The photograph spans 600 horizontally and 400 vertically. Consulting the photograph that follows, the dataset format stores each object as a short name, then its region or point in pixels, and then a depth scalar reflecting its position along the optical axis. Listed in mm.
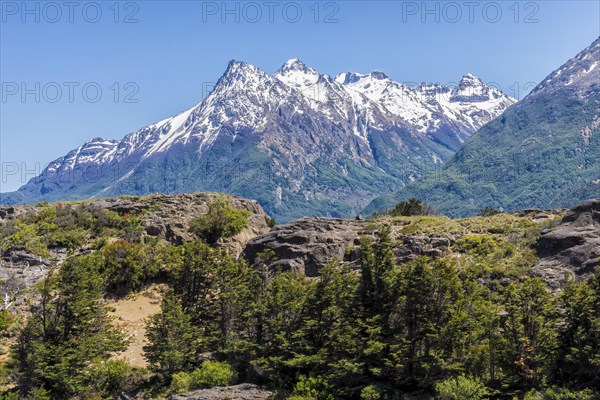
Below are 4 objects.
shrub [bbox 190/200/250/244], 70625
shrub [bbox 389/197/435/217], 89562
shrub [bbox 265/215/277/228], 84900
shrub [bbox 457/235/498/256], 55031
